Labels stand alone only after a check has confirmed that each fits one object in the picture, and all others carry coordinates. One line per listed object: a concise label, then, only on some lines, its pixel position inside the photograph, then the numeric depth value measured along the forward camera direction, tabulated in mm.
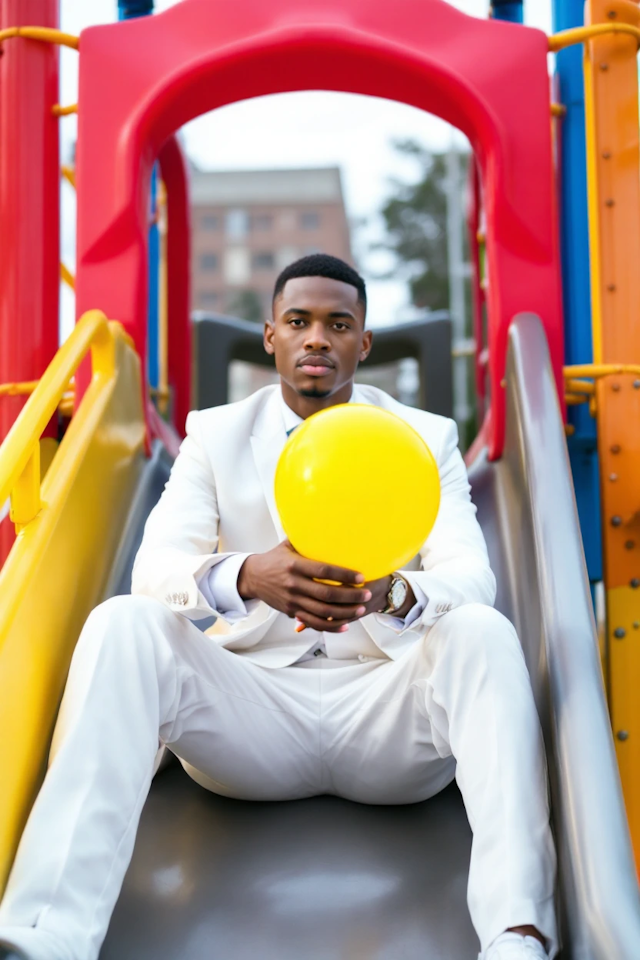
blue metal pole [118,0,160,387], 5293
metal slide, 1712
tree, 31156
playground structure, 2551
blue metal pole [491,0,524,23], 4680
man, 1729
